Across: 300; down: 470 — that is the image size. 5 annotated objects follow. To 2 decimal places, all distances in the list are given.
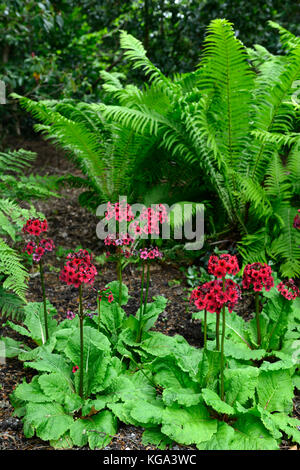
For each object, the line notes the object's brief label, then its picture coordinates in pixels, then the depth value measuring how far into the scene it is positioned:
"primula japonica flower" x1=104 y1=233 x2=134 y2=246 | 2.21
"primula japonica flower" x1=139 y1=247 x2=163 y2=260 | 2.16
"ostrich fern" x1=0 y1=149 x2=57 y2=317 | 2.26
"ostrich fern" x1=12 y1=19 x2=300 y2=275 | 3.08
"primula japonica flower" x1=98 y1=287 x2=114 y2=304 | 2.08
